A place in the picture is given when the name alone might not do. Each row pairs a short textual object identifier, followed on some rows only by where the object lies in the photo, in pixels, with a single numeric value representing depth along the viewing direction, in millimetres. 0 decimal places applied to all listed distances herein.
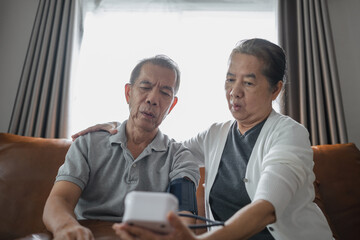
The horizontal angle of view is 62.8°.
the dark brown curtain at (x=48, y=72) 2346
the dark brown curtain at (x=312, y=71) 2217
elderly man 1066
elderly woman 849
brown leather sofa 1461
